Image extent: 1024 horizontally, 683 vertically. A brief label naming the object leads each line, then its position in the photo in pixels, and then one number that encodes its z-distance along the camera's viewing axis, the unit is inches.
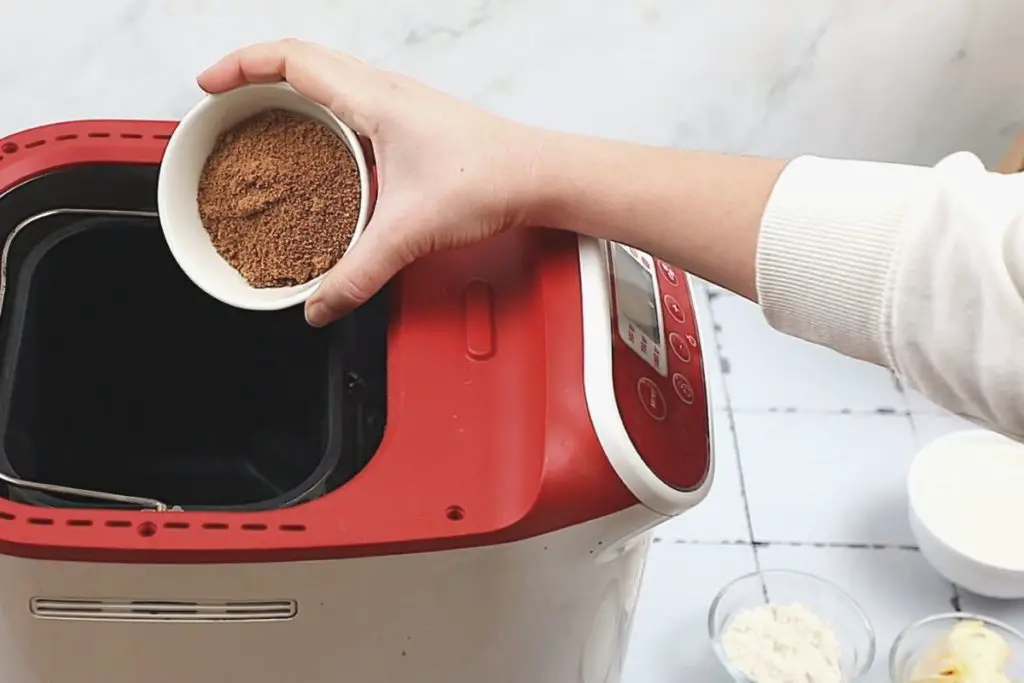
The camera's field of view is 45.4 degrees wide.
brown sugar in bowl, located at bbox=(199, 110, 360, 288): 23.6
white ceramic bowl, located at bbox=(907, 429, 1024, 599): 40.3
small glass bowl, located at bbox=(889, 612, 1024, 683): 39.1
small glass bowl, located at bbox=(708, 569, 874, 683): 39.3
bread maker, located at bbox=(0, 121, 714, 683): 20.8
